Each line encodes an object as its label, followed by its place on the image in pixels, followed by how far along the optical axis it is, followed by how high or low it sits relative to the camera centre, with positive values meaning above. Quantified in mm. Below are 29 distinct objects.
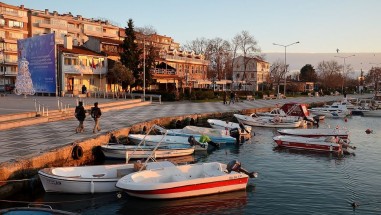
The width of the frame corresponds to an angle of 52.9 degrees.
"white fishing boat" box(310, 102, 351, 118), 53438 -3169
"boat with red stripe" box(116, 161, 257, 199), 14641 -3712
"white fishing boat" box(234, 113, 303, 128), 38625 -3336
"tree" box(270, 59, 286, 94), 118312 +6085
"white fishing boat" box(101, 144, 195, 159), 21844 -3629
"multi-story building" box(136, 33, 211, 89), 72688 +4375
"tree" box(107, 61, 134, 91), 56875 +2190
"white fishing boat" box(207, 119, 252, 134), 32088 -3227
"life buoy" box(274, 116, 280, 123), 38984 -3128
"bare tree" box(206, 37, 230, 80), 104181 +9164
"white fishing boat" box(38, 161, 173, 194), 15234 -3705
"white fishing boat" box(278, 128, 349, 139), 29822 -3509
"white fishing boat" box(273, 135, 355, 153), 25375 -3699
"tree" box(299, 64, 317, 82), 138375 +5497
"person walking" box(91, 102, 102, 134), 24297 -1614
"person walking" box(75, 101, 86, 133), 23953 -1648
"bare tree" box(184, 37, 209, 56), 115500 +12962
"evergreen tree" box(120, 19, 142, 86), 62531 +5692
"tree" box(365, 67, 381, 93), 146862 +5539
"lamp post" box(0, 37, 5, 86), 77725 +7252
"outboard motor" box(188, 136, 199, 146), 24812 -3386
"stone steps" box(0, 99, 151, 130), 26281 -2259
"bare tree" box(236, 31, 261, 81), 100500 +12029
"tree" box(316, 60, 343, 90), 127562 +5187
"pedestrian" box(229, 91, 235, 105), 59512 -1292
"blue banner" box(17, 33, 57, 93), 40969 +3161
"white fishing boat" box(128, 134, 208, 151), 24875 -3468
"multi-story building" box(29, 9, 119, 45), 88688 +15228
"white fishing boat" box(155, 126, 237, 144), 28203 -3316
